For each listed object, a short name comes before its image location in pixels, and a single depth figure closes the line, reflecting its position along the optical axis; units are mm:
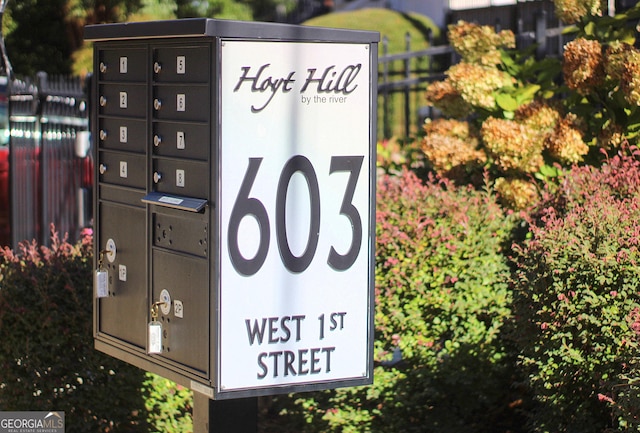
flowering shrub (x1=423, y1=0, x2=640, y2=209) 11578
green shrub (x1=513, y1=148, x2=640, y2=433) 8672
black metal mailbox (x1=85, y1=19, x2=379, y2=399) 7875
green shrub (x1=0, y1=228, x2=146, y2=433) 10953
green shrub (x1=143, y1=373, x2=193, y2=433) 11320
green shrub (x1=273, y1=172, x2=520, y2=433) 10578
